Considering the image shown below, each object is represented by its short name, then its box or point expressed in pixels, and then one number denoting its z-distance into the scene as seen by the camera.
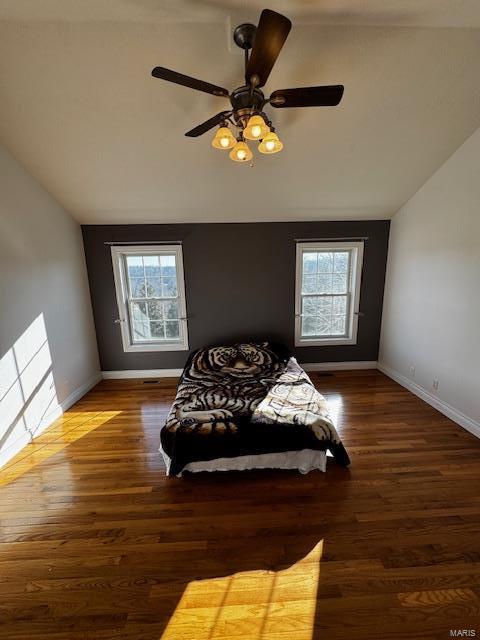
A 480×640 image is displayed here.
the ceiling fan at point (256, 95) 1.30
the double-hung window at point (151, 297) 3.82
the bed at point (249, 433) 2.12
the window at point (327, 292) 3.95
